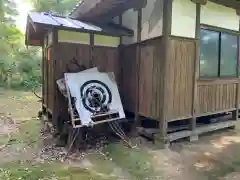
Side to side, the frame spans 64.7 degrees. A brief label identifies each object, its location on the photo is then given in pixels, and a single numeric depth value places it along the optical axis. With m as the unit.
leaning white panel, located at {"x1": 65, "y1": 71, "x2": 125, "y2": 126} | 3.63
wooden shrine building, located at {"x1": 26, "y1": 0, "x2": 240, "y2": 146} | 3.64
